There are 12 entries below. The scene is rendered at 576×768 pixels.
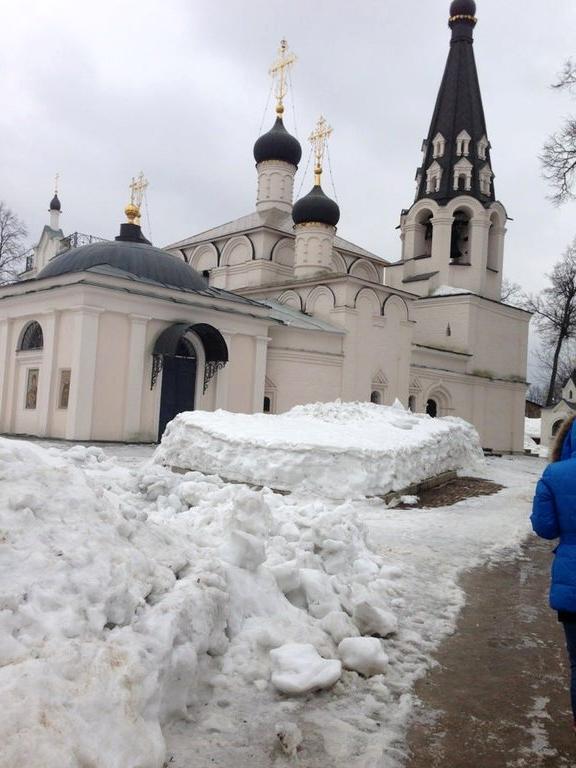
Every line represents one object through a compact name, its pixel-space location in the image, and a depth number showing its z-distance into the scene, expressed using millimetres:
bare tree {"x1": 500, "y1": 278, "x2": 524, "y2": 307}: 38356
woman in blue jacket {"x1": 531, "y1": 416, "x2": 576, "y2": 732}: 2549
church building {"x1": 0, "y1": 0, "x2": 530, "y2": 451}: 16328
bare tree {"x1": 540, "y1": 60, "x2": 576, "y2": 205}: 12149
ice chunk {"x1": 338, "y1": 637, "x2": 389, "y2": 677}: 3303
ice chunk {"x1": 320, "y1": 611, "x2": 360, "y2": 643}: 3580
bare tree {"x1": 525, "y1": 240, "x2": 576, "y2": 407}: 33094
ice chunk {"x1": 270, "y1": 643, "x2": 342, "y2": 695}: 2979
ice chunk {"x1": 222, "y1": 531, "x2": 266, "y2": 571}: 3859
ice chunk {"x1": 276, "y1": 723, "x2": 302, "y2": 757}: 2545
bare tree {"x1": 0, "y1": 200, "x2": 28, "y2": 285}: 31234
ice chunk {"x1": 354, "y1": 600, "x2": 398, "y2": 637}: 3820
